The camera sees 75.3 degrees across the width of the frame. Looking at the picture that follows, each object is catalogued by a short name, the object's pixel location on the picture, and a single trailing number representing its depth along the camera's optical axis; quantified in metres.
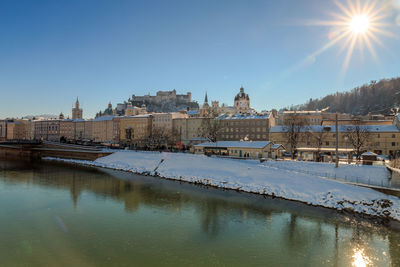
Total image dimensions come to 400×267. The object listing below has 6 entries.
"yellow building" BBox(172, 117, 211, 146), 83.08
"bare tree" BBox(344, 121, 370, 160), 44.97
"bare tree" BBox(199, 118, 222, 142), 63.37
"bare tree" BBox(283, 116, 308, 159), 46.89
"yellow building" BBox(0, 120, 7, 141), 131.45
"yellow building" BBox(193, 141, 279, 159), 45.59
